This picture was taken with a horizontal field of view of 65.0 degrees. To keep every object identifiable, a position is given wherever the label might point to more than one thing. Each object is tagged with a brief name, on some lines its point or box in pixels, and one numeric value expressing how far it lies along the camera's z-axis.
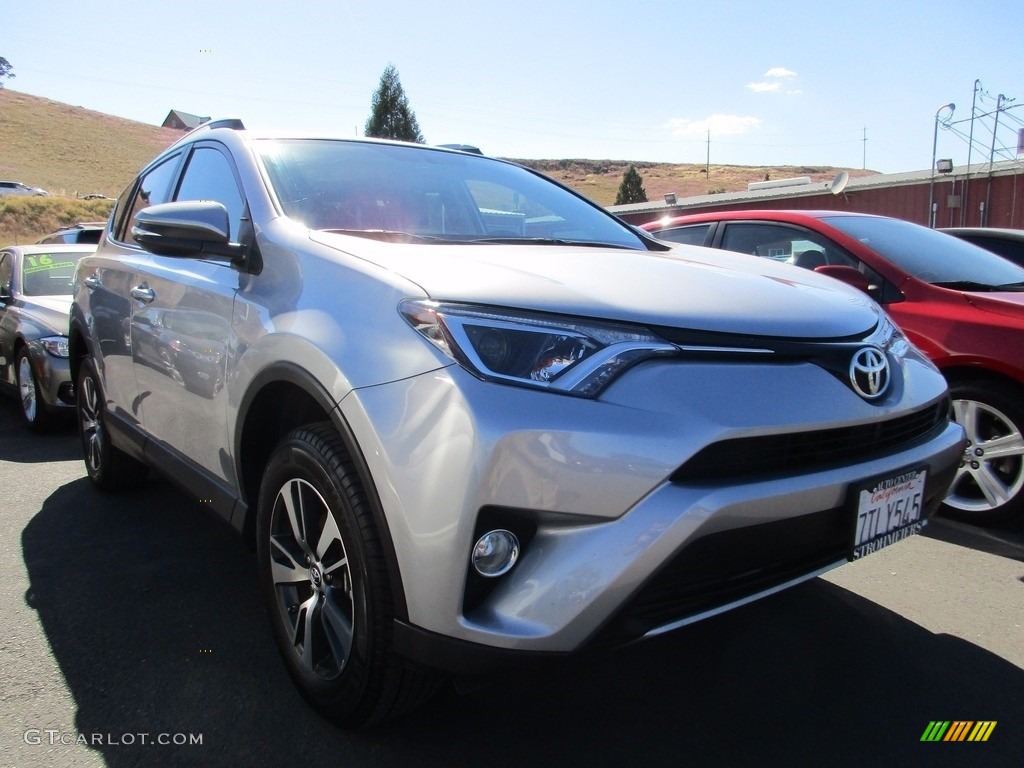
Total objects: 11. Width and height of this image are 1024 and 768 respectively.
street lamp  22.39
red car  3.51
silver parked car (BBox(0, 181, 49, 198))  41.47
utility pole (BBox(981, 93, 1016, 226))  21.84
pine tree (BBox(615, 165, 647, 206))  57.12
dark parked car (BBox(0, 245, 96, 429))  5.65
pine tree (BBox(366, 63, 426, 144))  60.09
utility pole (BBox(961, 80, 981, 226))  22.16
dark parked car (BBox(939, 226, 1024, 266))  5.93
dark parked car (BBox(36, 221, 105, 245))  10.17
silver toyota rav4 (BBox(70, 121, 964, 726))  1.67
